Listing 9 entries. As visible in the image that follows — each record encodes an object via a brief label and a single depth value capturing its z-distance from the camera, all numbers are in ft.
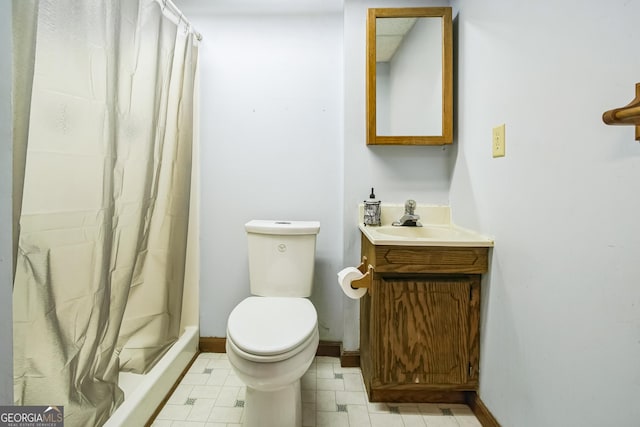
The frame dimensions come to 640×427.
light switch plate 3.88
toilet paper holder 4.63
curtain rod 4.60
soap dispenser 5.44
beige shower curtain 2.79
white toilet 3.54
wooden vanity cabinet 4.32
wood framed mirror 5.28
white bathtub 3.83
